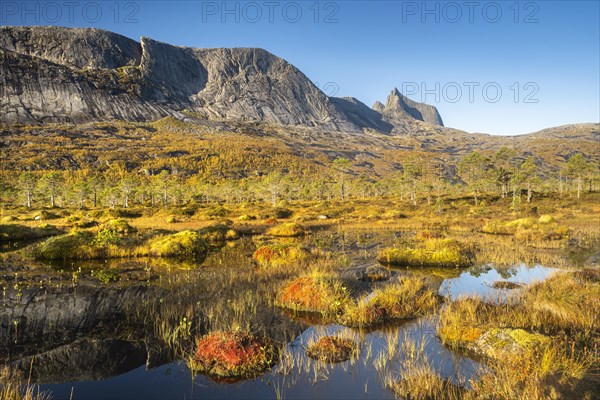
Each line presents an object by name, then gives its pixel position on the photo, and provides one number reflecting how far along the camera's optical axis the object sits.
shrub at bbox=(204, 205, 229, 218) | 55.94
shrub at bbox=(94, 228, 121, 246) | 22.91
